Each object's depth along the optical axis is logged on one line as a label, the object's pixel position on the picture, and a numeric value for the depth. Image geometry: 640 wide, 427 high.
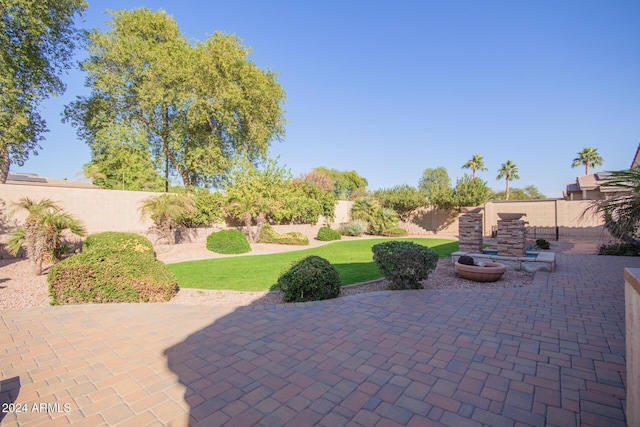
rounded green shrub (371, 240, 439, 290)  5.48
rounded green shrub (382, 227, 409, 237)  20.98
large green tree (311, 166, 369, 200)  48.75
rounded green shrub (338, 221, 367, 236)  20.73
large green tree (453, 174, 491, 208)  19.84
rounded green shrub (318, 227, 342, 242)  18.36
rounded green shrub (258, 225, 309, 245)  15.79
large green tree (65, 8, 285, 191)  16.72
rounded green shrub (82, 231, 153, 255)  9.26
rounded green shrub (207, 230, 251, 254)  12.56
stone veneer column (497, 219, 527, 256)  7.71
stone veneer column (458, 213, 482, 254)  8.32
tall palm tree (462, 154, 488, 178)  34.69
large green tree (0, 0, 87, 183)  10.81
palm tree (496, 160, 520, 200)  33.72
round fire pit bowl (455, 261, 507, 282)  6.28
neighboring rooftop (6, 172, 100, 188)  28.50
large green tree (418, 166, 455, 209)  20.73
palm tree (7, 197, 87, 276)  7.38
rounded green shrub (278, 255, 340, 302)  5.09
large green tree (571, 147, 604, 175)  28.52
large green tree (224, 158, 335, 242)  14.47
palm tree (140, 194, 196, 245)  12.53
